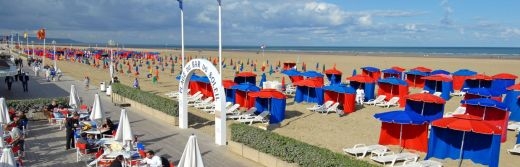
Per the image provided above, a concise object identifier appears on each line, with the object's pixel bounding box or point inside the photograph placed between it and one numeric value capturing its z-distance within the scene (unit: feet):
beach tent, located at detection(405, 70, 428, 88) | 98.18
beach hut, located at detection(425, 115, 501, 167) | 39.14
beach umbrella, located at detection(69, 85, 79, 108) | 59.21
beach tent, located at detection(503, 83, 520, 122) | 60.70
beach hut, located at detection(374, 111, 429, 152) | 45.16
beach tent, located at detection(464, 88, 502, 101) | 64.08
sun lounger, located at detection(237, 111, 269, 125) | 59.31
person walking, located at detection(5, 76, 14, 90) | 83.41
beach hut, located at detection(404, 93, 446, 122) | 57.16
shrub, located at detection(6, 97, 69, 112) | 58.44
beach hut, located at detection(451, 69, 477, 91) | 92.38
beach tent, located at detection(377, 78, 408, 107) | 77.46
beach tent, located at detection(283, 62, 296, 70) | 132.46
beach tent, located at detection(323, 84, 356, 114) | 67.77
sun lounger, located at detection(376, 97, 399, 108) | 75.66
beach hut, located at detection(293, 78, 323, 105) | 74.59
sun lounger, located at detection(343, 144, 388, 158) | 43.42
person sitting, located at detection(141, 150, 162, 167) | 32.90
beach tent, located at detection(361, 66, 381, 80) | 101.93
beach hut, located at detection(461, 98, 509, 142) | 51.21
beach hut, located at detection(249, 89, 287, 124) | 58.85
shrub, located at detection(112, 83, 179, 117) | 56.85
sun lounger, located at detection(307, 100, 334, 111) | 68.54
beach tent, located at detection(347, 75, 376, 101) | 80.05
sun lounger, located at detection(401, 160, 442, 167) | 38.65
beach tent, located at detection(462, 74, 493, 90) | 83.70
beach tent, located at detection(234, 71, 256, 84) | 86.94
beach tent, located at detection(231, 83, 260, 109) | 66.55
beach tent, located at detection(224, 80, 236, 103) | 71.92
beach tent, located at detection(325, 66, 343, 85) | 95.49
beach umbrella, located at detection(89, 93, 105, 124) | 49.80
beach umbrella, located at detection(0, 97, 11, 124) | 45.18
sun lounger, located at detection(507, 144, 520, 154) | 44.55
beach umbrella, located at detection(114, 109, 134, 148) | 39.11
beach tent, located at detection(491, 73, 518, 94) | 83.20
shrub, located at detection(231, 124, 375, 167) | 31.04
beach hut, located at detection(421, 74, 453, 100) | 82.48
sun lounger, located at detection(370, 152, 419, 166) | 40.78
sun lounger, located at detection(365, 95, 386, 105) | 77.00
